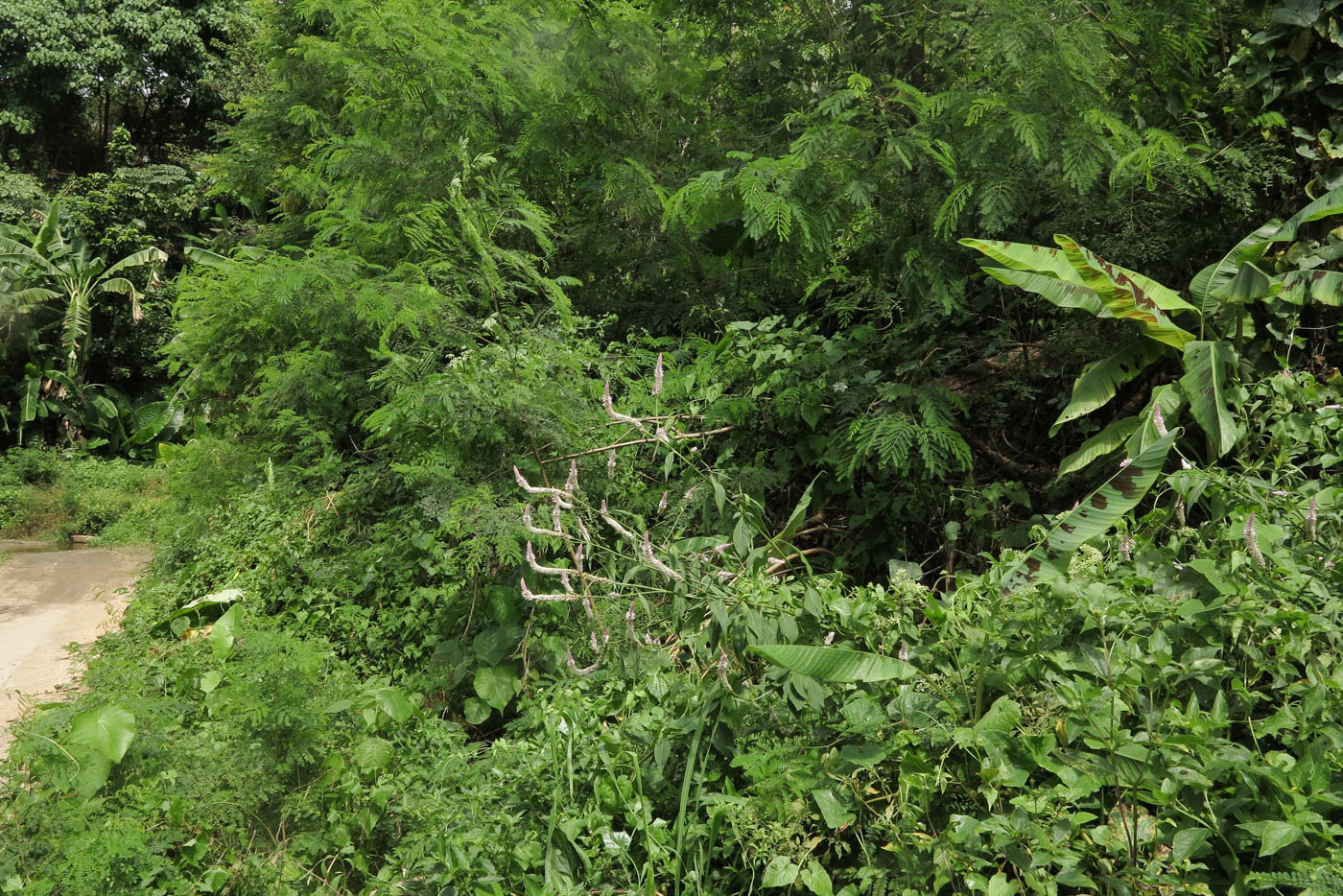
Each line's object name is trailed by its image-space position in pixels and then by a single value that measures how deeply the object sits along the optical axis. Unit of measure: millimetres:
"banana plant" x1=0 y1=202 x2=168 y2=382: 13836
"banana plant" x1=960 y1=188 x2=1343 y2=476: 2908
